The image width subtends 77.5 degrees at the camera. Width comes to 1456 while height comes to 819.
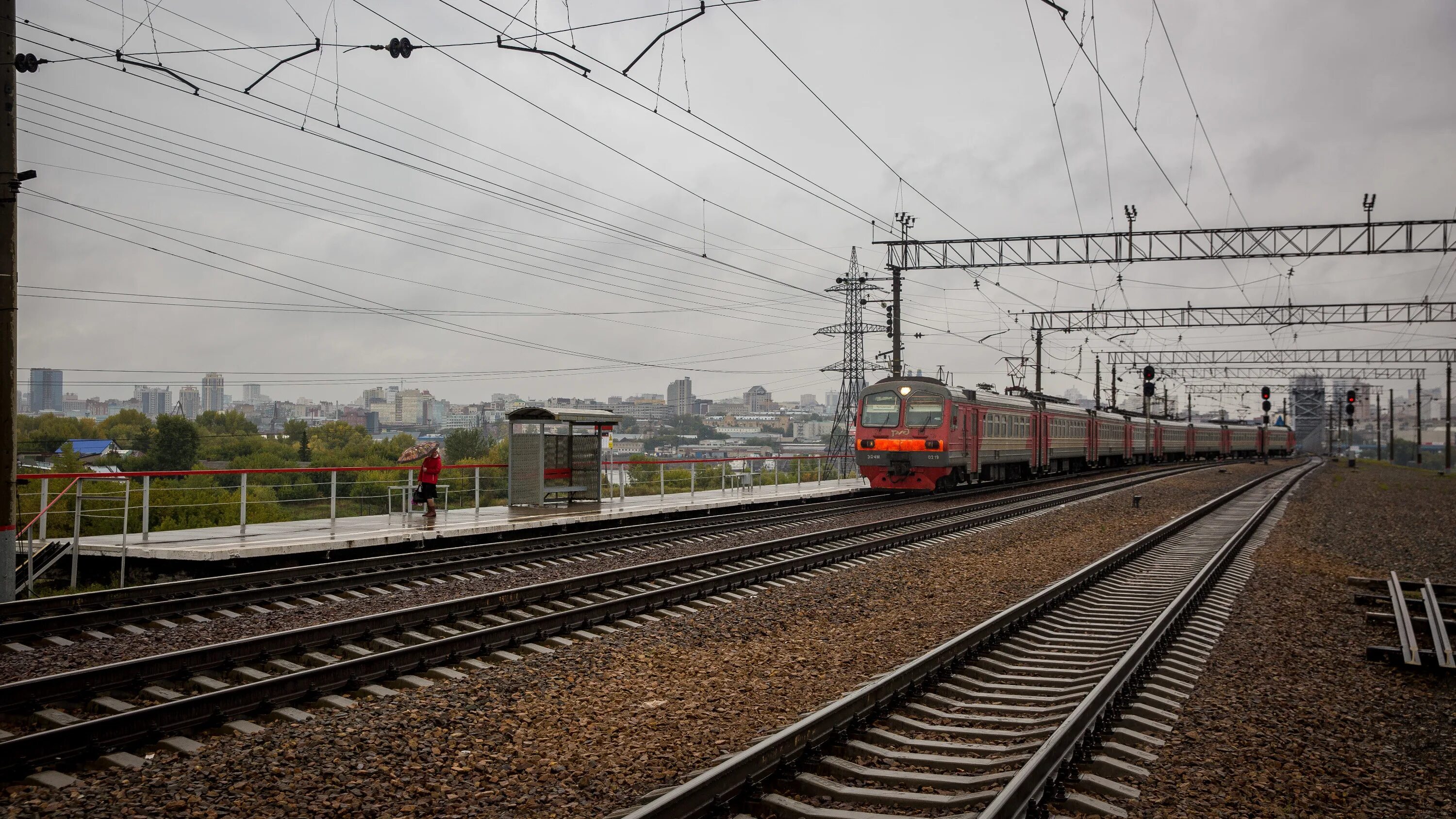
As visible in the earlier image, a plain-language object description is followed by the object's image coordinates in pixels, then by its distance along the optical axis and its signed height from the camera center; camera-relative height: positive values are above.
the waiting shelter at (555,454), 18.28 -0.52
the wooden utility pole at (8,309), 9.62 +1.20
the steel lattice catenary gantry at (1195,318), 35.03 +5.19
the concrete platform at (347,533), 12.02 -1.67
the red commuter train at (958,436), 25.02 +0.02
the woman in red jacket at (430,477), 16.45 -0.90
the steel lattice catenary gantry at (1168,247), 24.20 +5.66
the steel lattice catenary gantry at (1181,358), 54.44 +5.47
